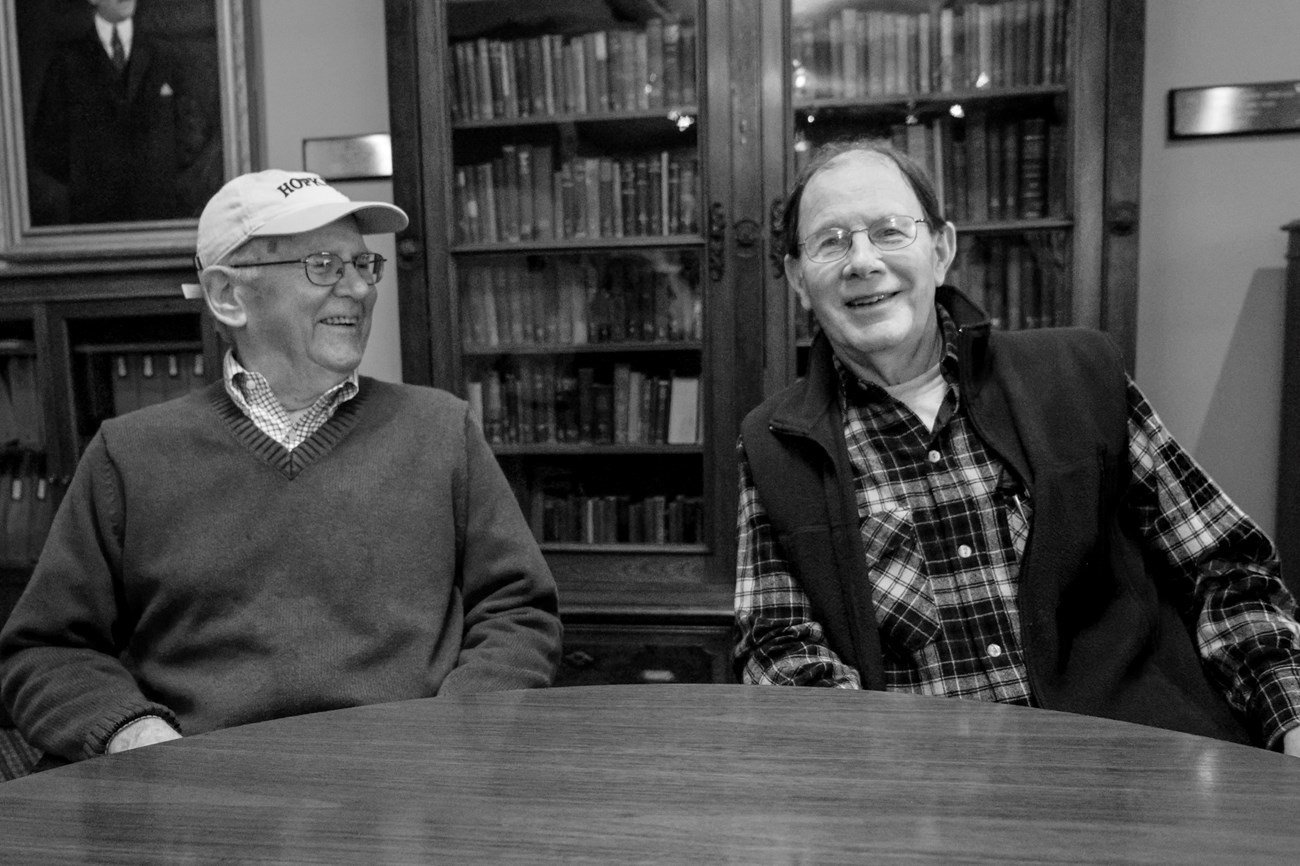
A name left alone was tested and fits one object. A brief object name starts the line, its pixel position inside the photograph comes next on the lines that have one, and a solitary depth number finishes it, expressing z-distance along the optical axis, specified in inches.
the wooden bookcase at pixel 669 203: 94.6
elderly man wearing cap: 51.4
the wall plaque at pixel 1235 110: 104.0
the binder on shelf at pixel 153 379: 115.0
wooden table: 25.9
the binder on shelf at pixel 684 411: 102.3
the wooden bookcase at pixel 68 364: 109.6
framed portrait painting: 118.1
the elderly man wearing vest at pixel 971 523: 48.9
